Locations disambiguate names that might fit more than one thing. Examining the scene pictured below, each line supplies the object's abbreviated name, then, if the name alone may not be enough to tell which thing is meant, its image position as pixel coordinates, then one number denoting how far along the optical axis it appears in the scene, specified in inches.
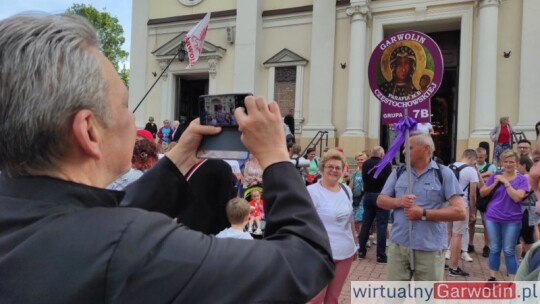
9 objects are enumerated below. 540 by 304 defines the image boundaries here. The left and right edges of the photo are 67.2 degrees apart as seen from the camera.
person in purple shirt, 209.8
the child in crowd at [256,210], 229.9
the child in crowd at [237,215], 144.5
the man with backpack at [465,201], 235.1
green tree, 1428.4
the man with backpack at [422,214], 153.3
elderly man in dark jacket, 30.5
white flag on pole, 498.3
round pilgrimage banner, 170.1
